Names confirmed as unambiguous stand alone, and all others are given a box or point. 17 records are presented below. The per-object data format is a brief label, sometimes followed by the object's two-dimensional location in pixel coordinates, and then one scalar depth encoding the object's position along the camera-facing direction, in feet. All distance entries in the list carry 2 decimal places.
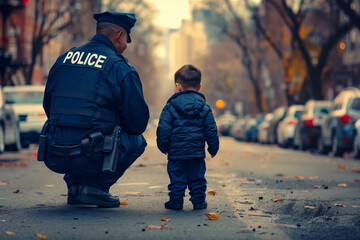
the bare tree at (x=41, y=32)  127.34
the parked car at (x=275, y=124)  99.85
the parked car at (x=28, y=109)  69.56
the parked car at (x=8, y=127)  61.26
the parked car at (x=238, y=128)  148.05
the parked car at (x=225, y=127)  204.95
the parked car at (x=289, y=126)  88.07
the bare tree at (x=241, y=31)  146.61
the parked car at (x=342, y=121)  62.08
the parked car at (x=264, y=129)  109.09
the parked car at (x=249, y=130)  129.55
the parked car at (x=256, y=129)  121.29
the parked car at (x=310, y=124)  75.31
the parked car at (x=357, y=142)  57.00
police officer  22.12
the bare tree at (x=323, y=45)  98.70
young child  23.44
